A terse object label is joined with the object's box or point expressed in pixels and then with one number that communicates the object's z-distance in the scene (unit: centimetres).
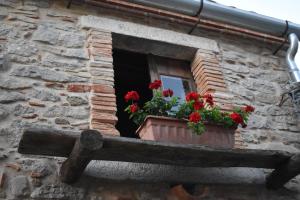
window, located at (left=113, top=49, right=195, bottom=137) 457
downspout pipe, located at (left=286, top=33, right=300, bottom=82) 486
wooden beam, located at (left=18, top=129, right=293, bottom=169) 277
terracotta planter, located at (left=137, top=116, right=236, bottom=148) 331
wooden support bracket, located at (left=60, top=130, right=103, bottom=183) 270
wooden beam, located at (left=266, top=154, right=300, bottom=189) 337
